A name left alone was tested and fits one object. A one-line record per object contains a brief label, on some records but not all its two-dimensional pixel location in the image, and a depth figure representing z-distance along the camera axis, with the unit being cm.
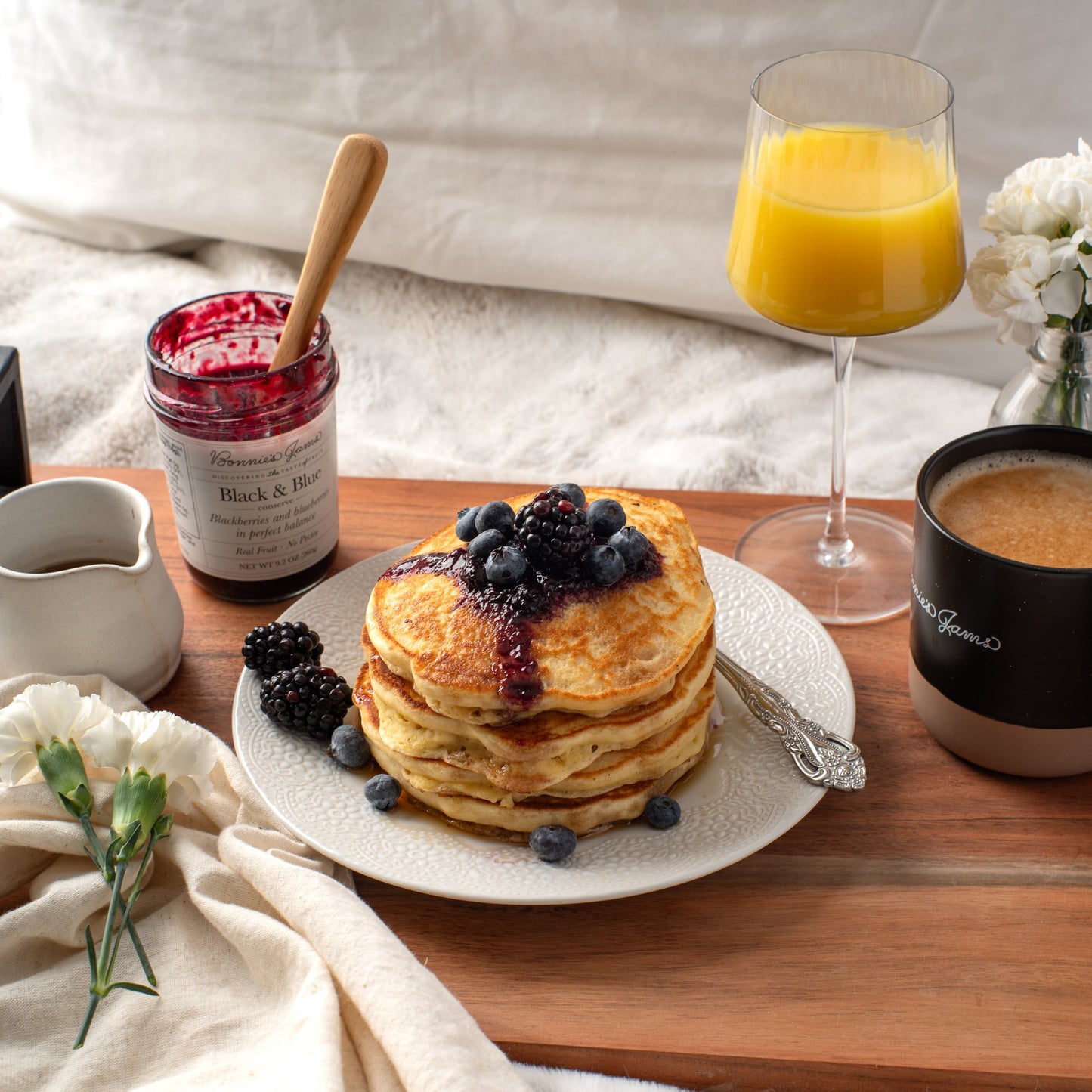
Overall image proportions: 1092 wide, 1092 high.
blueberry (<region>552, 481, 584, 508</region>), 103
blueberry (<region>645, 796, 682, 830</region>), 101
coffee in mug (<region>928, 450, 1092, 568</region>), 102
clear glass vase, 108
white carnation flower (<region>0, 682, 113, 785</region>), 99
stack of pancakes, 99
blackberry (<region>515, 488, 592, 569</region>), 101
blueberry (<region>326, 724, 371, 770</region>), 103
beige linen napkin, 94
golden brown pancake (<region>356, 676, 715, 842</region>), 100
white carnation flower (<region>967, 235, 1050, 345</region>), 106
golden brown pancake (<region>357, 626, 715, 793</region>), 99
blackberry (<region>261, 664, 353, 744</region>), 104
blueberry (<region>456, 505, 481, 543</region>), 103
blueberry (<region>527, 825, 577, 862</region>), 99
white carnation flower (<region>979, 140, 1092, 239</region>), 105
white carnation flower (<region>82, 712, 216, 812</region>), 99
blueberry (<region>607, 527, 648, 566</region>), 102
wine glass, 108
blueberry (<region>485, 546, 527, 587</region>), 101
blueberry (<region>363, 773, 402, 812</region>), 102
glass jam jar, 108
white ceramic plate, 99
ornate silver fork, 102
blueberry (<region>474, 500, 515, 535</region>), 102
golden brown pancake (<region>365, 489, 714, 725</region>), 99
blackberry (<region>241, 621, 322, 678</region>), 106
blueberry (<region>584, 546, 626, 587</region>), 101
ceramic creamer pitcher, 104
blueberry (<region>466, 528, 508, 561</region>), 101
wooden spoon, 107
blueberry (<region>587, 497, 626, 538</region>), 102
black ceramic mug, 99
